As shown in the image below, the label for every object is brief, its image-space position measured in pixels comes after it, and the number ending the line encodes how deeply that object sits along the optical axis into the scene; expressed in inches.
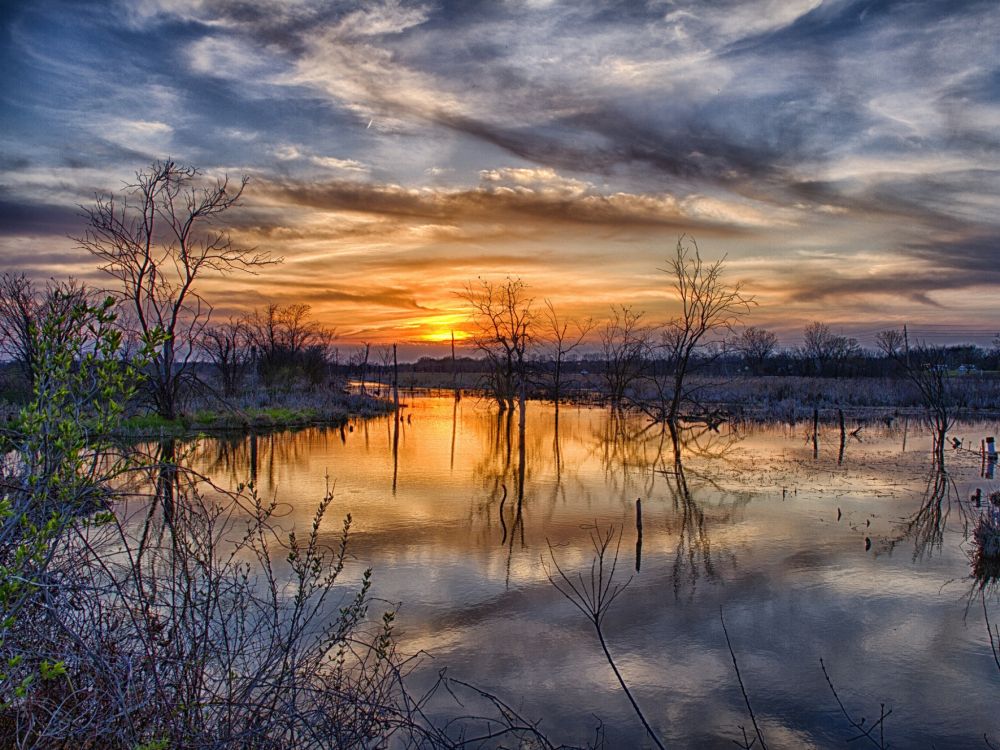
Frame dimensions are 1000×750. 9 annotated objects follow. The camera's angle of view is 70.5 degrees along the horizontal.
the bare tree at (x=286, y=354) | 1576.0
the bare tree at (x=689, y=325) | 1213.7
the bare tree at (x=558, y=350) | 1473.9
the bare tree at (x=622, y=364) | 1550.2
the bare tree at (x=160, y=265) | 816.3
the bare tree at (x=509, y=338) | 1190.3
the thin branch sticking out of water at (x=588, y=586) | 311.0
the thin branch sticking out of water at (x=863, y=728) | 206.4
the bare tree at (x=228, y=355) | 1363.2
